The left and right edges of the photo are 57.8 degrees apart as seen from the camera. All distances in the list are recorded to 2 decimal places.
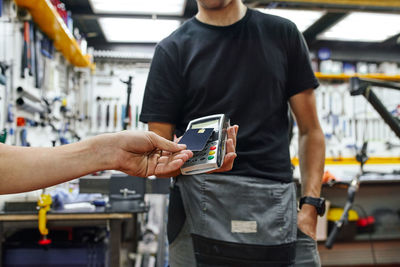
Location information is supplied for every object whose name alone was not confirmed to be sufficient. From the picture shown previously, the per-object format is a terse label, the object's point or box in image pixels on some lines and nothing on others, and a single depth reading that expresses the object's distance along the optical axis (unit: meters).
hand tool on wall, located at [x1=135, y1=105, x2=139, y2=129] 4.03
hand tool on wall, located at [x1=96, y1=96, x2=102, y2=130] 4.20
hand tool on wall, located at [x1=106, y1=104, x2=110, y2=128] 4.15
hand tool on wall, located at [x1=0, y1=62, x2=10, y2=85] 1.86
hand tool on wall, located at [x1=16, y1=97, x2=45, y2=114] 2.14
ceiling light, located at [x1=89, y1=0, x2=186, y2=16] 3.36
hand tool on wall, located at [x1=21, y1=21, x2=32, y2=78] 2.27
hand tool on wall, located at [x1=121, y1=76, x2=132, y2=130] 2.28
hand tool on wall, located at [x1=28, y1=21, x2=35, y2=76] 2.36
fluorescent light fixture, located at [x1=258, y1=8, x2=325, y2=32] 3.52
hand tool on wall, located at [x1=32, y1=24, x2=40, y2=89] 2.45
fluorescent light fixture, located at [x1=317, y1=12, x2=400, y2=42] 3.70
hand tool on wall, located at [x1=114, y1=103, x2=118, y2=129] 4.18
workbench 1.80
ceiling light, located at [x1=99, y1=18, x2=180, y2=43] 3.82
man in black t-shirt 0.99
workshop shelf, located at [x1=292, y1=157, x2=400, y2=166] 4.35
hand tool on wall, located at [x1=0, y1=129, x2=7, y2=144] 1.17
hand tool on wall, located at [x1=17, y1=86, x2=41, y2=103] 2.16
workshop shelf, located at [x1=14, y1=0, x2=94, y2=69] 2.28
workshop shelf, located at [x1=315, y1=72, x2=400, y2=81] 4.33
